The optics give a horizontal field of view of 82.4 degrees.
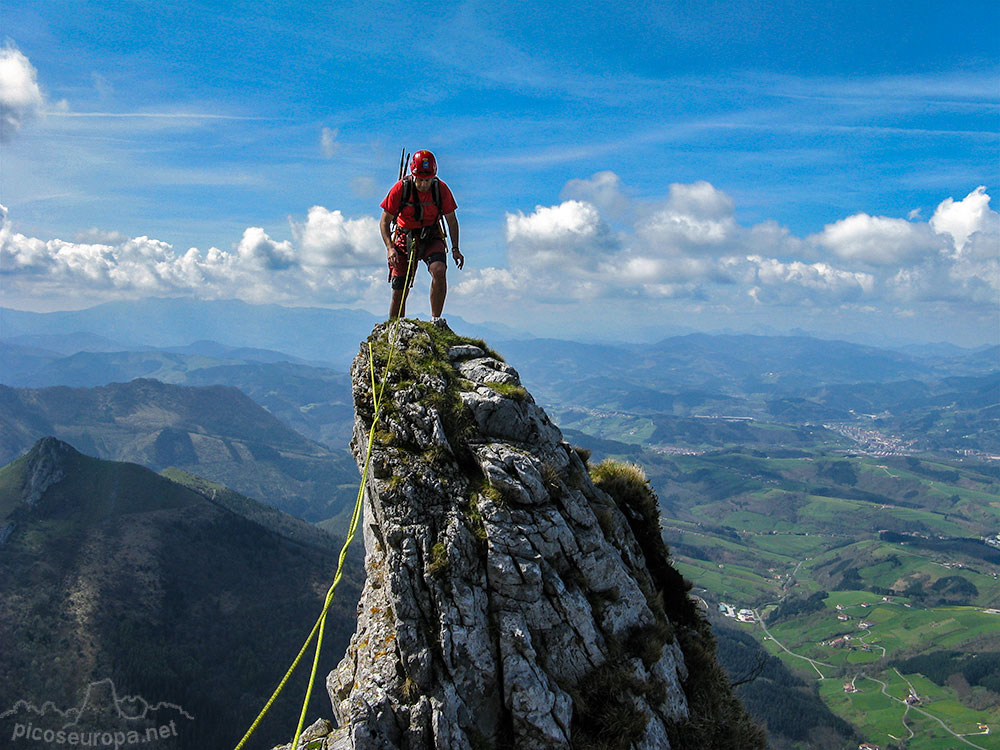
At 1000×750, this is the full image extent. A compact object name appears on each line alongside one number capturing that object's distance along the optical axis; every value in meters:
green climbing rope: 13.32
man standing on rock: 18.28
